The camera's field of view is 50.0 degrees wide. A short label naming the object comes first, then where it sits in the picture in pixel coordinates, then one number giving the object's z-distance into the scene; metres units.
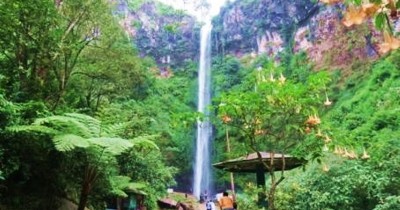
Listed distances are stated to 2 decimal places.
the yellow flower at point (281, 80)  6.47
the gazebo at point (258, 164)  7.51
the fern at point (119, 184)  7.98
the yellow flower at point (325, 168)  7.45
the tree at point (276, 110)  6.33
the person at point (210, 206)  12.18
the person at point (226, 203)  7.63
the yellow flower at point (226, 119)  6.91
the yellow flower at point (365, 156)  7.45
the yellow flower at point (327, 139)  6.60
